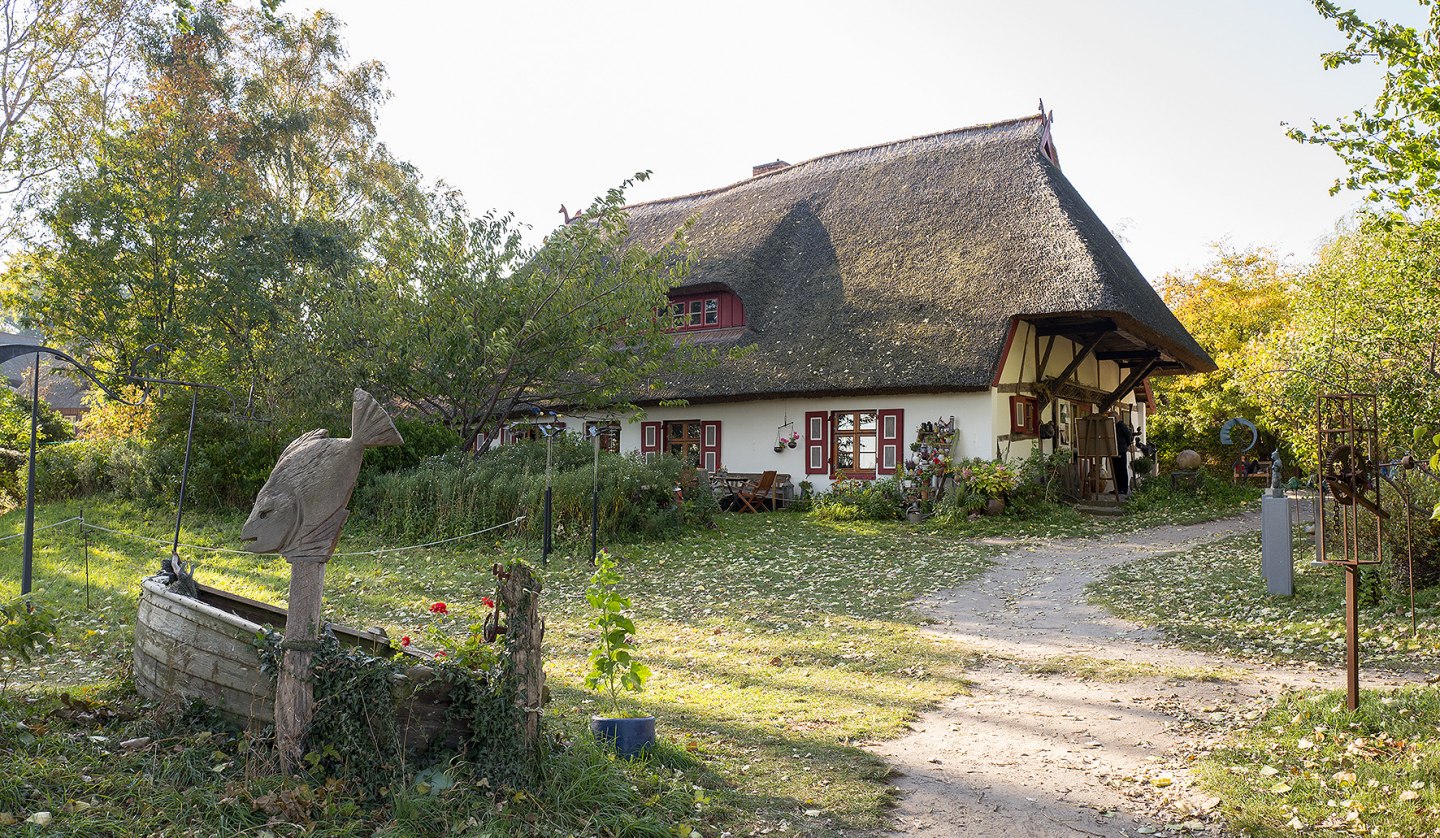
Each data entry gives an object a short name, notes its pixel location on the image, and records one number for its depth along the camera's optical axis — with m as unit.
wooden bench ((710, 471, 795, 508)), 19.38
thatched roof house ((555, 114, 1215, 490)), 17.55
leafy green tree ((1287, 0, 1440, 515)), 7.25
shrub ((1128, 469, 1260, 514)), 18.78
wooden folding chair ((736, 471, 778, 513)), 19.03
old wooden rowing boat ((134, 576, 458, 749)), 4.19
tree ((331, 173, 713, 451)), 15.59
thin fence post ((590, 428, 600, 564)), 12.59
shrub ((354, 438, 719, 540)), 13.85
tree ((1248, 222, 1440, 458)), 10.77
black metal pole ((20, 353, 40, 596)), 9.08
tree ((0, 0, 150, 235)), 22.44
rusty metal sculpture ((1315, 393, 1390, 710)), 5.32
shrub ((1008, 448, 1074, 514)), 16.78
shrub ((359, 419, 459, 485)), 16.34
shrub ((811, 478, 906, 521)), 17.16
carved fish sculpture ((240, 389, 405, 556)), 4.10
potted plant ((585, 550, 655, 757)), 4.74
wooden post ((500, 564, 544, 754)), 4.25
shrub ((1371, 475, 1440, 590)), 8.56
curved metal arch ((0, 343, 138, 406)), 7.13
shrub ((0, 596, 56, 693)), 4.37
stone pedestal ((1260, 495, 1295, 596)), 9.20
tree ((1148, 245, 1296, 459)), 26.88
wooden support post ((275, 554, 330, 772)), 4.02
